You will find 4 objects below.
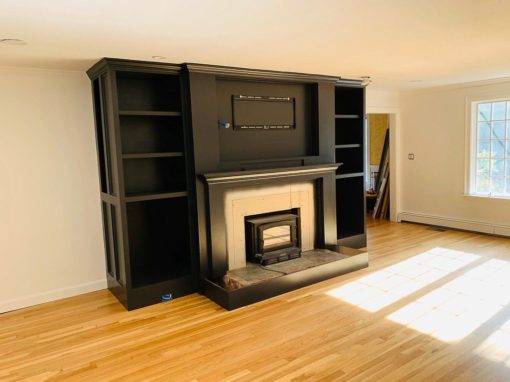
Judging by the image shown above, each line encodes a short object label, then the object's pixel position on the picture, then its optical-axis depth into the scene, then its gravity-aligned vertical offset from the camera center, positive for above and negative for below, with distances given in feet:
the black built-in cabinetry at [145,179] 12.23 -0.90
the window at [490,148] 19.07 -0.38
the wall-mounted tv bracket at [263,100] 14.19 +1.37
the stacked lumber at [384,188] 24.21 -2.66
